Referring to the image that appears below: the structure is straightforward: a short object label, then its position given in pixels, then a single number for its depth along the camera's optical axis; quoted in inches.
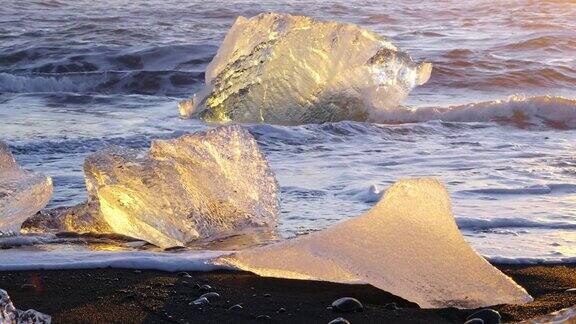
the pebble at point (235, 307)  193.9
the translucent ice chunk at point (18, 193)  264.1
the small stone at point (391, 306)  194.4
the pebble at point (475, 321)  182.7
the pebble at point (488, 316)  184.2
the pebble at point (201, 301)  195.8
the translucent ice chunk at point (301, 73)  579.5
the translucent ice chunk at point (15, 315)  149.6
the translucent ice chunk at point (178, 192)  261.8
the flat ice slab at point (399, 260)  193.3
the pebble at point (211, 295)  201.3
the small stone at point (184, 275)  220.0
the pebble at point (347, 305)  194.3
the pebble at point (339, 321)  184.1
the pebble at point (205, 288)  208.4
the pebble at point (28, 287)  206.9
